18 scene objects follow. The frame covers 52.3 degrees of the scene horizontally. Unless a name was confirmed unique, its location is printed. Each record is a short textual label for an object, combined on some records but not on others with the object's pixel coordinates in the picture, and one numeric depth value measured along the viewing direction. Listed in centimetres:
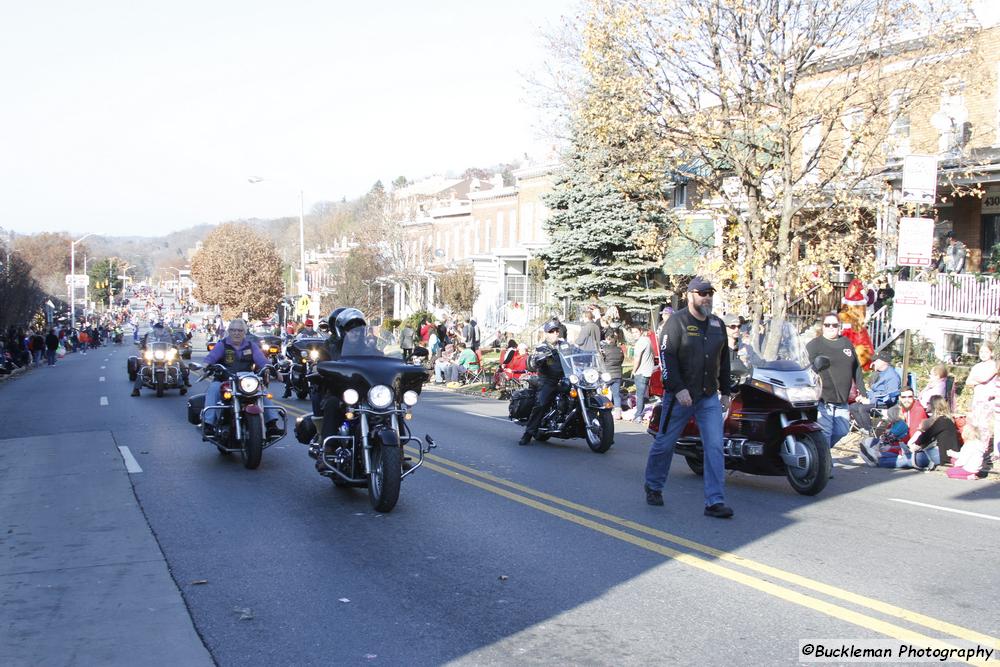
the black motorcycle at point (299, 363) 2168
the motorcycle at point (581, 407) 1347
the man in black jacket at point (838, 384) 1318
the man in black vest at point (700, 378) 880
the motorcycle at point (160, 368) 2466
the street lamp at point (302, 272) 5119
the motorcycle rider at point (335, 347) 998
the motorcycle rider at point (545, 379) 1405
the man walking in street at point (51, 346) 4909
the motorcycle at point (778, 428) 988
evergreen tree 3284
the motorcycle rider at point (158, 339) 2512
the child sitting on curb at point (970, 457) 1188
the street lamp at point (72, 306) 9464
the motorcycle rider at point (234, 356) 1270
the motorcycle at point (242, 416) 1189
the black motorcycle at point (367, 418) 902
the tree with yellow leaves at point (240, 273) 8200
